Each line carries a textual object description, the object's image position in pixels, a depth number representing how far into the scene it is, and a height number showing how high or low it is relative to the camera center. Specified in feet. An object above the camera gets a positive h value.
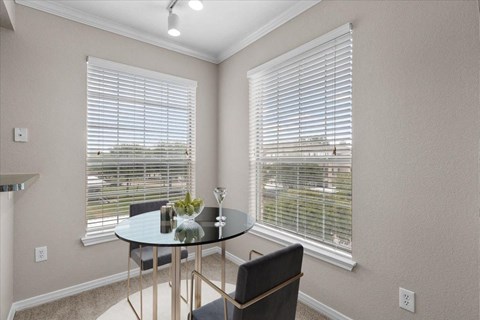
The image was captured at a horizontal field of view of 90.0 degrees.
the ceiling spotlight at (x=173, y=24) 7.28 +4.19
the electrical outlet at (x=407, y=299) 5.01 -3.00
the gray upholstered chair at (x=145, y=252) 6.43 -2.63
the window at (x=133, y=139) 8.29 +0.83
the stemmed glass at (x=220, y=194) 6.20 -0.90
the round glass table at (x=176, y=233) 4.65 -1.53
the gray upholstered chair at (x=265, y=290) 3.39 -1.98
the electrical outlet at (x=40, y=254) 7.14 -2.76
